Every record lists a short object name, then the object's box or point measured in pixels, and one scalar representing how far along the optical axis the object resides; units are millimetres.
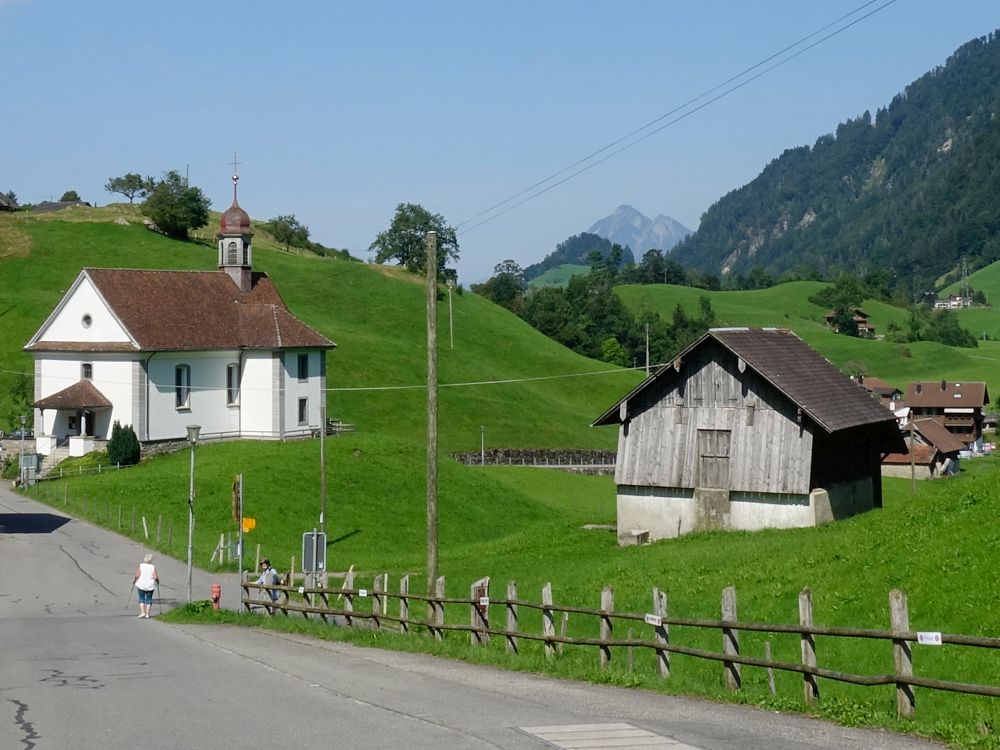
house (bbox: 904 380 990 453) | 147500
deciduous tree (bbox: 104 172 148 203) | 138750
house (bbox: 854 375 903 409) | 151450
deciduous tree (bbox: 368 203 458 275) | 151625
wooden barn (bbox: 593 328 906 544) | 39375
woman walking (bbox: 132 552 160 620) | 31641
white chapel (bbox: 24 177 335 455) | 68750
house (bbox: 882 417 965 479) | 105562
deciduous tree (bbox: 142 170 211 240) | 125500
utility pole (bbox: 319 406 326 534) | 50531
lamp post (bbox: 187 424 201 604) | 34094
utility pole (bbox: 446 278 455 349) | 121300
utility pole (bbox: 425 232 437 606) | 26091
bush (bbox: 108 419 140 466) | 65125
